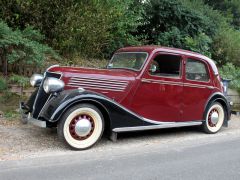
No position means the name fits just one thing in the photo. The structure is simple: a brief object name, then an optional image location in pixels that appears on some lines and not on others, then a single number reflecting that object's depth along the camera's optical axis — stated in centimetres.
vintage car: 627
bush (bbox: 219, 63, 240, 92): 1202
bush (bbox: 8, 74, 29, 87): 907
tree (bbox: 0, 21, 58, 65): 863
